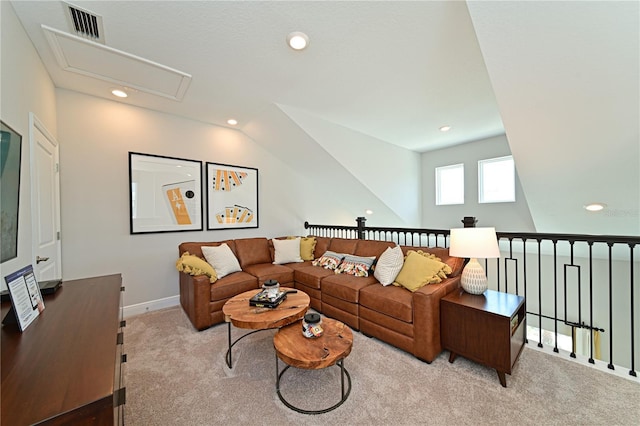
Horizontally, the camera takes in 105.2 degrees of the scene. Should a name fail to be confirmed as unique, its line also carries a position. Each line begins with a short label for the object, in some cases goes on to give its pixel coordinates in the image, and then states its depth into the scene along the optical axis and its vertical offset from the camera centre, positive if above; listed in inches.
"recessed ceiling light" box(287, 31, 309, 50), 75.3 +54.8
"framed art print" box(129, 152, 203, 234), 123.6 +11.6
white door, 76.3 +5.4
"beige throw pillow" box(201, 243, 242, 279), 120.6 -22.6
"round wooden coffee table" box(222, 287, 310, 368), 72.1 -31.4
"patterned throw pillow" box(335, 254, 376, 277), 117.2 -26.2
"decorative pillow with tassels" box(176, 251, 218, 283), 107.7 -23.3
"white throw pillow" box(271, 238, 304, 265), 148.1 -23.3
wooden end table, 68.9 -35.4
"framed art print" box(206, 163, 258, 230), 147.6 +11.4
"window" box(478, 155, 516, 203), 172.6 +22.1
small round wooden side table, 59.2 -35.1
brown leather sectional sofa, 82.3 -33.4
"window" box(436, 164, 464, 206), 196.9 +22.3
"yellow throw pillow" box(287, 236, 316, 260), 156.3 -22.3
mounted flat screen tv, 54.2 +7.1
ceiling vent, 68.1 +57.0
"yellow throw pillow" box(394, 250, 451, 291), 90.0 -22.8
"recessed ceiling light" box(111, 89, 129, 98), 109.3 +55.9
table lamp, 79.4 -12.8
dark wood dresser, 25.3 -19.6
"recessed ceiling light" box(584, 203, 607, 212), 109.3 +1.0
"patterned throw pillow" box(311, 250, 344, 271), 131.0 -26.1
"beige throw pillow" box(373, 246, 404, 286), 102.4 -22.9
